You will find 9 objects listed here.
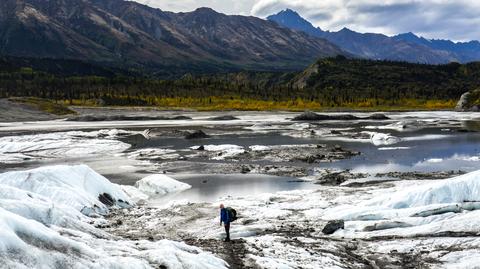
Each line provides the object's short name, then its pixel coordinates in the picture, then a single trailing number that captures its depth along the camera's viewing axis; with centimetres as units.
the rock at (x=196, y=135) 7919
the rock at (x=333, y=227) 2492
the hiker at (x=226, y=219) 2369
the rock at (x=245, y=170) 4678
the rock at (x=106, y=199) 3297
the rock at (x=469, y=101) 15210
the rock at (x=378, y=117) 12350
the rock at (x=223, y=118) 12301
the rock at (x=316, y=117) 12269
